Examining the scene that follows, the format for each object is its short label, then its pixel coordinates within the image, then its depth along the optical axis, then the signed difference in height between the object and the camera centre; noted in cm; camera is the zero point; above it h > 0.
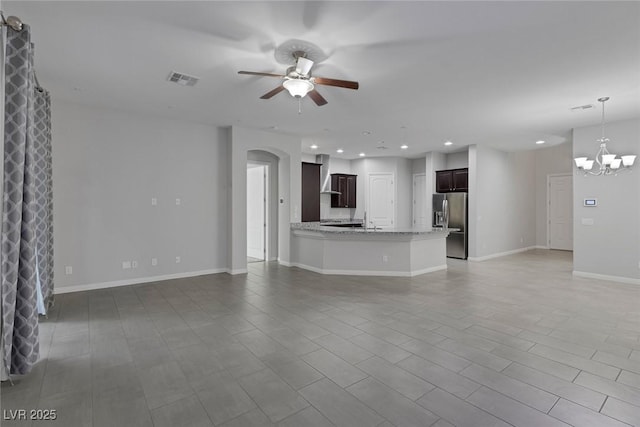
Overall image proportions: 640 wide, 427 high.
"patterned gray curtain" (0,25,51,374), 235 -5
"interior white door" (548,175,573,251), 983 -15
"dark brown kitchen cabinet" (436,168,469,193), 855 +76
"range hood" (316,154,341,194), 927 +107
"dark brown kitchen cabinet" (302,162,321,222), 797 +43
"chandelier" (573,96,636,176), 535 +78
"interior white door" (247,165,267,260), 795 -8
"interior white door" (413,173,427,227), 1029 +33
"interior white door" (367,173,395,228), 1023 +27
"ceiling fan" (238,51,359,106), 305 +130
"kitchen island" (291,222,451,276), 607 -84
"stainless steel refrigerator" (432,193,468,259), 837 -25
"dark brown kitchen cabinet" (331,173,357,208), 995 +60
